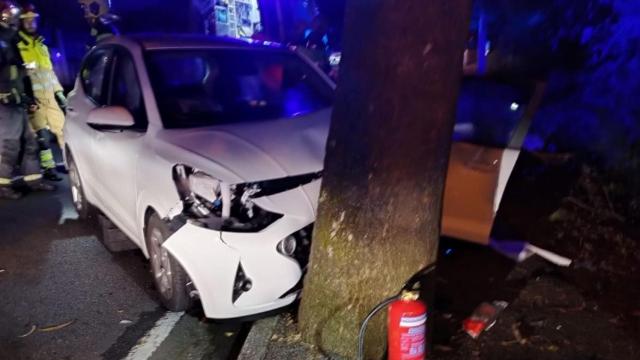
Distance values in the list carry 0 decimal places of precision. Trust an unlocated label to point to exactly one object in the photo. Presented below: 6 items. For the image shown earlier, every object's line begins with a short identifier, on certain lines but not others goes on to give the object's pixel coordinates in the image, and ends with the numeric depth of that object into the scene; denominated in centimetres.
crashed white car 291
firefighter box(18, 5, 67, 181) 669
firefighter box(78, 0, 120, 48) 801
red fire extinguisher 236
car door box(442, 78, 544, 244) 379
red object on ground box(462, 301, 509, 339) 302
